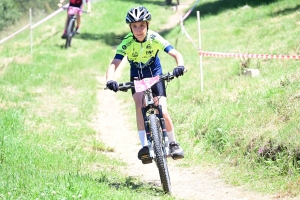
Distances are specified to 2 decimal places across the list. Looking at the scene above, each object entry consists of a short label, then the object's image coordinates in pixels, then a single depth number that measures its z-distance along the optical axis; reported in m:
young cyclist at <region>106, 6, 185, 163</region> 13.39
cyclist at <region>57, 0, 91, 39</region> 38.06
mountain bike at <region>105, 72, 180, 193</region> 12.87
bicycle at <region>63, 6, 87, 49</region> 37.28
